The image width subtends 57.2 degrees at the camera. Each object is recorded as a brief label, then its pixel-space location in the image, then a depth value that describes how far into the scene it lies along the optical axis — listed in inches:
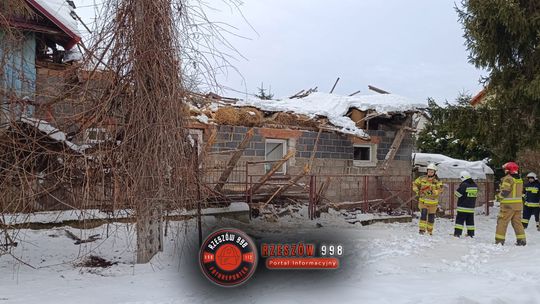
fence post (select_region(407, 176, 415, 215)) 566.6
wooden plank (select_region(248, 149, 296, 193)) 443.2
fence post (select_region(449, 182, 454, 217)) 582.8
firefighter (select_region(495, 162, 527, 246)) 376.2
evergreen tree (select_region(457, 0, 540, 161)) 533.0
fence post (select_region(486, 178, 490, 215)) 628.8
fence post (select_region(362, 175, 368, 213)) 527.7
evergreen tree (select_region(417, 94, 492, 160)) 597.6
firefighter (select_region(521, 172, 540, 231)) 490.0
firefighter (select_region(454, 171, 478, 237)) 403.5
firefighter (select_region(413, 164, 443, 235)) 405.4
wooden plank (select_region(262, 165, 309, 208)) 454.9
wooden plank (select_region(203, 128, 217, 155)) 279.9
